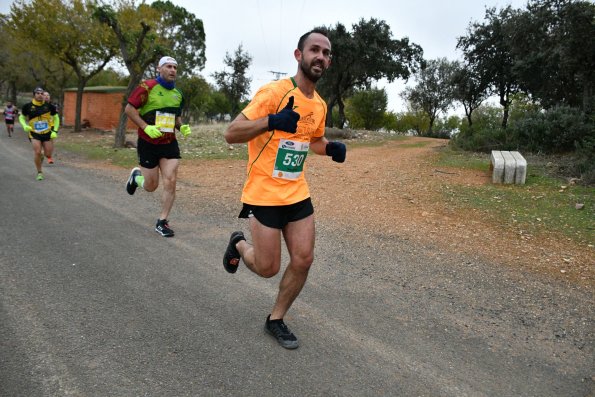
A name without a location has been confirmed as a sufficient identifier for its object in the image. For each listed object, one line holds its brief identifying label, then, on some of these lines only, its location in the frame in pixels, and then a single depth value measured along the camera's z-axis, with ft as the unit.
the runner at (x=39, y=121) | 29.60
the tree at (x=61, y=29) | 78.89
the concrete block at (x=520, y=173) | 31.68
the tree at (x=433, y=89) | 153.29
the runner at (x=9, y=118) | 71.77
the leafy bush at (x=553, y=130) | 42.39
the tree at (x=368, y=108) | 164.96
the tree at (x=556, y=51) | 44.96
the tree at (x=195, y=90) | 146.61
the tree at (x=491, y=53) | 78.95
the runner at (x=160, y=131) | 18.93
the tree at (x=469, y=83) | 85.66
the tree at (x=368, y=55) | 97.14
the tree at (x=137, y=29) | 56.13
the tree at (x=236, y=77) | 164.04
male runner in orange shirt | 9.99
